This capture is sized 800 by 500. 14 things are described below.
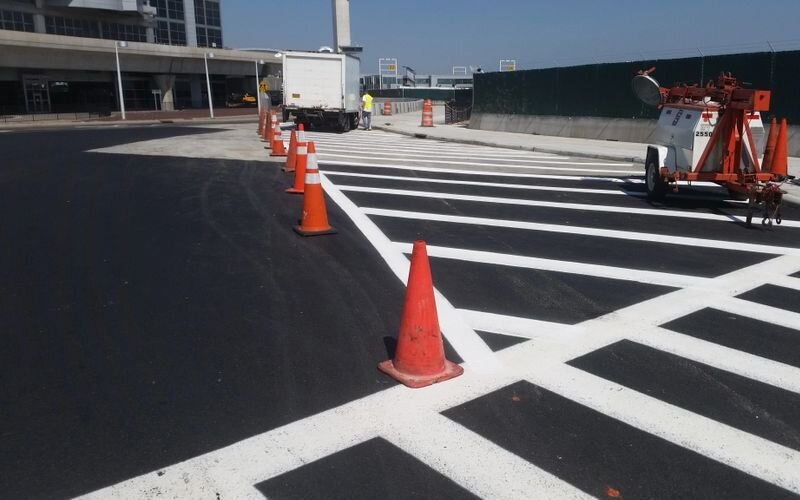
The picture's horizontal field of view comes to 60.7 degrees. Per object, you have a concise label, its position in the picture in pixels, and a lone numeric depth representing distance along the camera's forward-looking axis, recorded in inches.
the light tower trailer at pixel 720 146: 372.8
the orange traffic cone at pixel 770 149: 382.3
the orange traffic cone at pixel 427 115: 1248.8
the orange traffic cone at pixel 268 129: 864.3
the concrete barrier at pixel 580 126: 784.3
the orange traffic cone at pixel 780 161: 383.6
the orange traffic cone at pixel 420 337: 178.4
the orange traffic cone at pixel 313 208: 332.8
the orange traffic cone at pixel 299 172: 439.2
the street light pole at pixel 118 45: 2044.5
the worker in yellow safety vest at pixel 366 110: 1264.8
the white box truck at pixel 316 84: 1134.4
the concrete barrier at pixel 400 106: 1902.1
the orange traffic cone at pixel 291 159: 570.3
